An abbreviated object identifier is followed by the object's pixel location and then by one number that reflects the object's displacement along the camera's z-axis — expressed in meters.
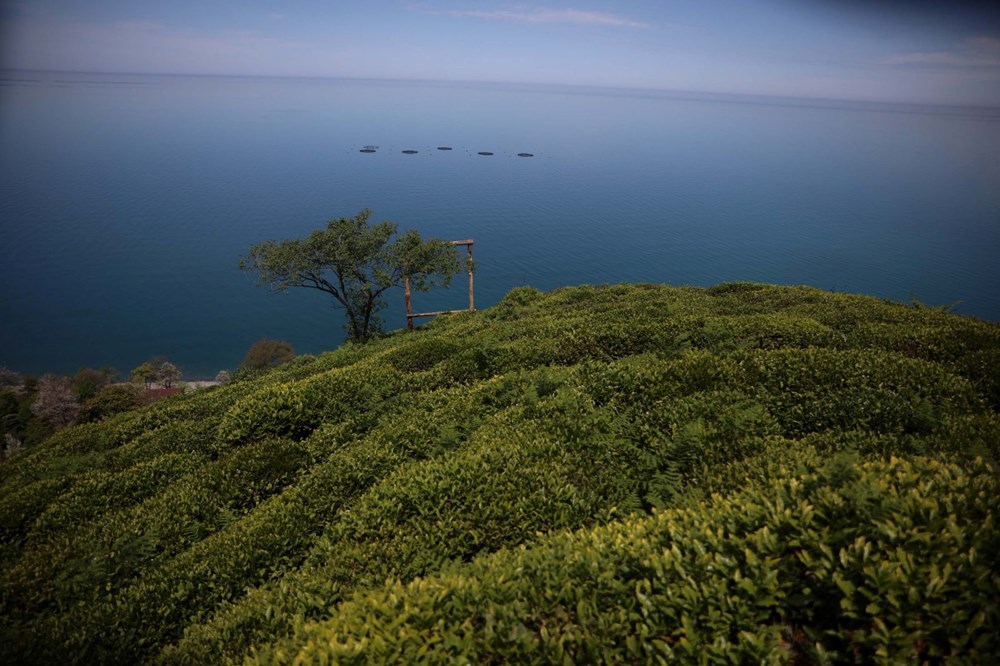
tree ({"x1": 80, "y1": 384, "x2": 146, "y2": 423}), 46.38
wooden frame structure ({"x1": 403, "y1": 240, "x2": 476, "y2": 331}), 35.78
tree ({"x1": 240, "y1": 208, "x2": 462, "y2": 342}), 36.12
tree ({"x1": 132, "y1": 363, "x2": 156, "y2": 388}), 70.06
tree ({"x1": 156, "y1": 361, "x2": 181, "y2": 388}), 72.81
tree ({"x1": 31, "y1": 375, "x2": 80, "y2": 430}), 56.81
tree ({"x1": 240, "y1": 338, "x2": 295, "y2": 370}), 70.19
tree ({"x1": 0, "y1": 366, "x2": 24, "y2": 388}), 71.69
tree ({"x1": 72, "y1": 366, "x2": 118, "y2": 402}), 59.98
